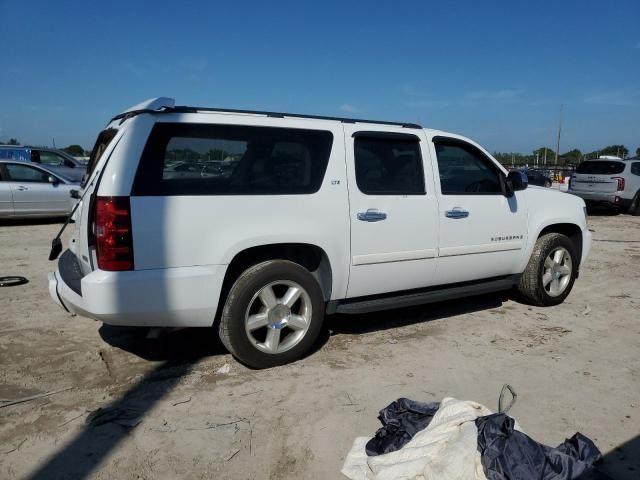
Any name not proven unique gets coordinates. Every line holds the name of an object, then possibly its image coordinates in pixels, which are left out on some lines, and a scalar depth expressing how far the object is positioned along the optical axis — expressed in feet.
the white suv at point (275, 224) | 10.83
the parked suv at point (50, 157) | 45.65
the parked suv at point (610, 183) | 47.85
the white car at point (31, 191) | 36.01
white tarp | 8.21
